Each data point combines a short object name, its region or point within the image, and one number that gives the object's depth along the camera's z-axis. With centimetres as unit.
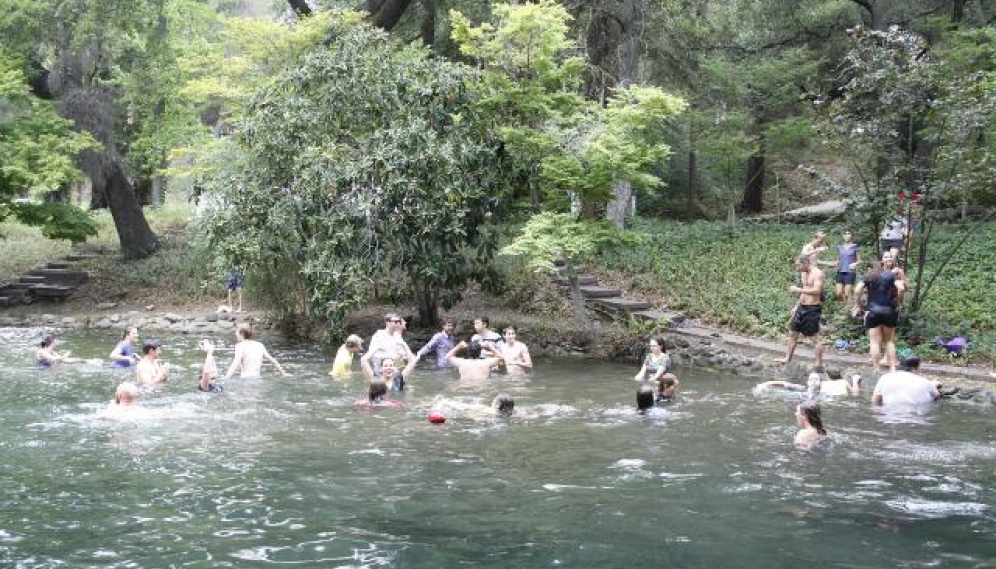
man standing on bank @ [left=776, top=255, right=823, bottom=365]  1570
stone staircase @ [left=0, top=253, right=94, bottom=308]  2666
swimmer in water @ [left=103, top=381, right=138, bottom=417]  1199
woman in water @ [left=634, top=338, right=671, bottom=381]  1513
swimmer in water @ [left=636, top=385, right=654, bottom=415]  1279
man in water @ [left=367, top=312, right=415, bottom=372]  1580
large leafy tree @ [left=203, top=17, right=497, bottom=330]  1809
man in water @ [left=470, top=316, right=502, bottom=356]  1676
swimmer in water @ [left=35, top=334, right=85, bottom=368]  1648
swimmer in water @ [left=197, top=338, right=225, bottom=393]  1396
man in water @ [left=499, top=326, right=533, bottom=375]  1694
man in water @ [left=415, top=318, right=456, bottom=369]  1694
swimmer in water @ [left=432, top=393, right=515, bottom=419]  1265
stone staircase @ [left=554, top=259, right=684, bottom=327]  2008
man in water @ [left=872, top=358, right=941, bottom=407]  1326
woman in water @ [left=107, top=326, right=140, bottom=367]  1633
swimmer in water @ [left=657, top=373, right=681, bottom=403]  1393
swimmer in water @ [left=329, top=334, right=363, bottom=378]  1612
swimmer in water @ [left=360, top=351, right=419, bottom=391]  1439
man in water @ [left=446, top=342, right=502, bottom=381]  1619
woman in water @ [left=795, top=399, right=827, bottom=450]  1090
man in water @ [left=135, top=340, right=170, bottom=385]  1423
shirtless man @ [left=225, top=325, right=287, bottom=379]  1531
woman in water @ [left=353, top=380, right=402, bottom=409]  1299
